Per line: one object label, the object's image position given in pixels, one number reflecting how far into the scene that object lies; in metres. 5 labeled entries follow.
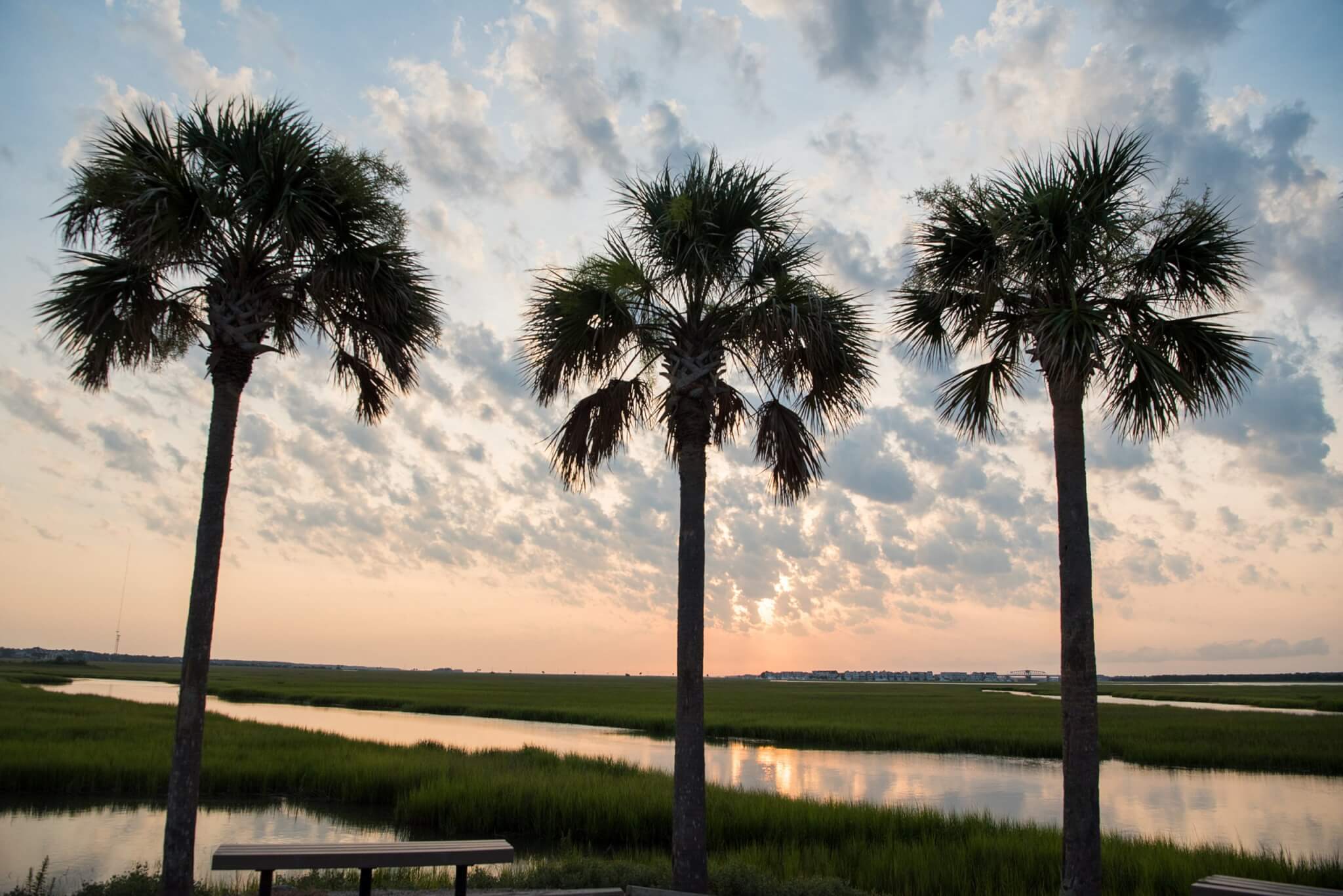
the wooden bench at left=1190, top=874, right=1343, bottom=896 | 8.13
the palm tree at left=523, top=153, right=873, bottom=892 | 11.69
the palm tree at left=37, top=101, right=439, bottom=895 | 9.59
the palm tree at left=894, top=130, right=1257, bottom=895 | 9.87
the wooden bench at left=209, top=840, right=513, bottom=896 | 8.07
